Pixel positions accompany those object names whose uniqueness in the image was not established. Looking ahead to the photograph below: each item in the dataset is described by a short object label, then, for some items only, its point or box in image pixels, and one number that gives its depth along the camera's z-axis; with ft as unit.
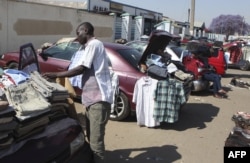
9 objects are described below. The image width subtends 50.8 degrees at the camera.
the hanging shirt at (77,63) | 9.95
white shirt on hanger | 16.07
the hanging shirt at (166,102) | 15.87
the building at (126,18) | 62.22
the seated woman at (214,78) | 25.38
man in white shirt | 9.56
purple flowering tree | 178.29
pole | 72.17
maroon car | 16.68
